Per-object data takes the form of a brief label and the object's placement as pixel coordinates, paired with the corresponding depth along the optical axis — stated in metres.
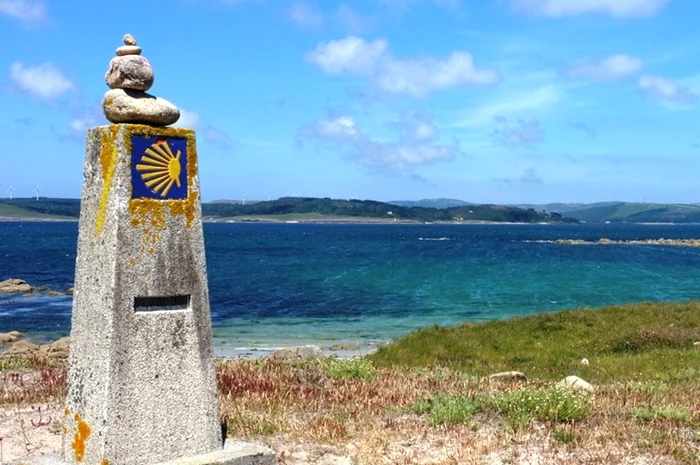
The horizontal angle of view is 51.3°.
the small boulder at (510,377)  16.22
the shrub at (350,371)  14.67
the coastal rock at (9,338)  36.16
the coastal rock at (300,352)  28.77
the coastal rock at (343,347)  35.33
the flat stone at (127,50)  8.23
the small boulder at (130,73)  8.06
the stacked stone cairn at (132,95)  7.99
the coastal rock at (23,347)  31.57
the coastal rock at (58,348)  29.51
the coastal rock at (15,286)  60.31
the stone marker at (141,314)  7.60
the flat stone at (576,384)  14.07
